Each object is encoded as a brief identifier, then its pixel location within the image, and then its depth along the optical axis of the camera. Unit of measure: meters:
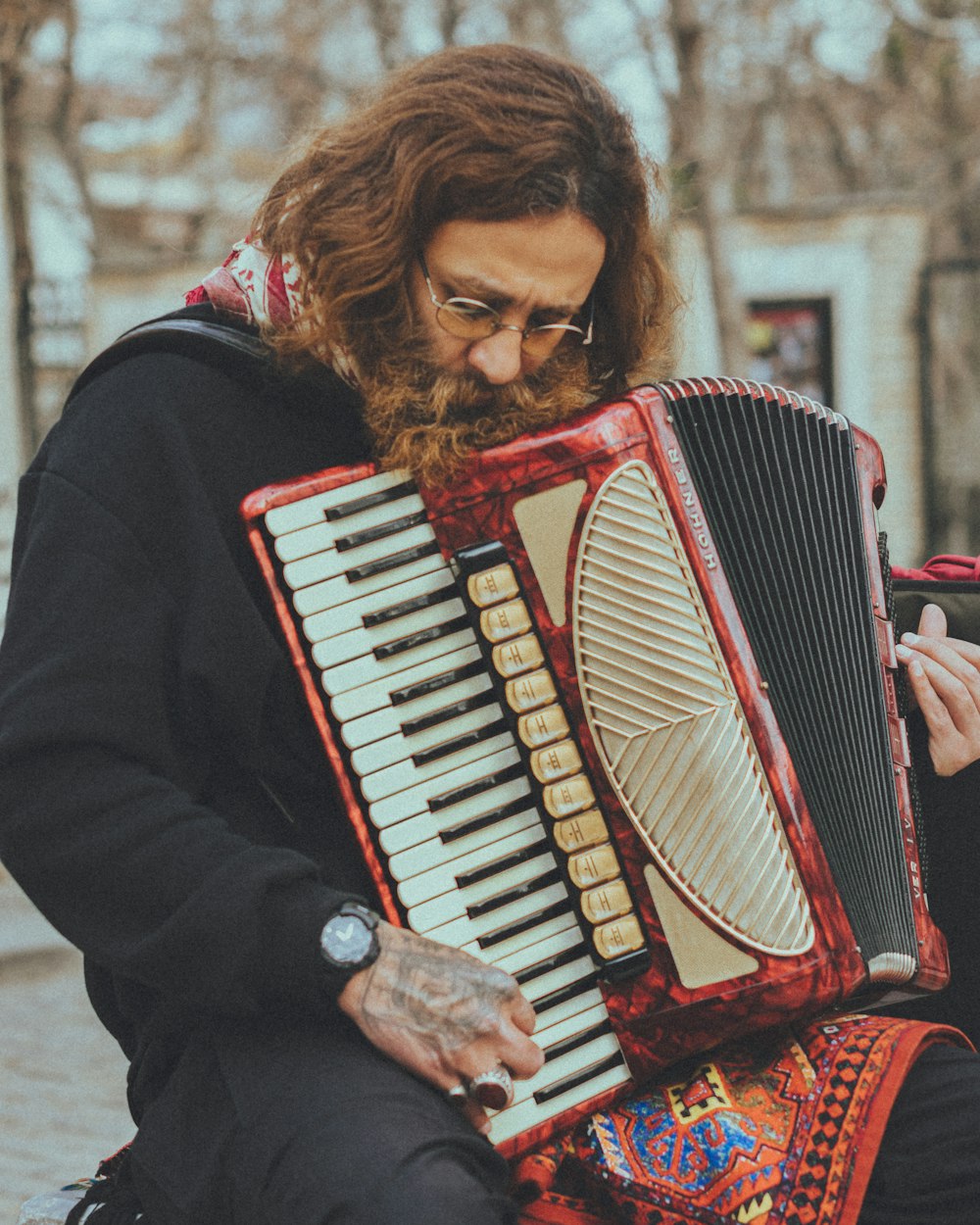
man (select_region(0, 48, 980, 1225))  2.50
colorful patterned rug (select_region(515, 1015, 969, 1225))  2.56
